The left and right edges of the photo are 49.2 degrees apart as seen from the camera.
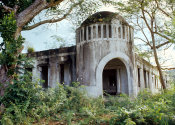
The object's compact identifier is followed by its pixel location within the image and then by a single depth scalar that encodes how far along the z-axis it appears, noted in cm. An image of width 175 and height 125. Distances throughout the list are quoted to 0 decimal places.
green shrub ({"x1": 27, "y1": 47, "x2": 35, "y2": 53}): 1538
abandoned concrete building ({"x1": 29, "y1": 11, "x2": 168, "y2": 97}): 1069
